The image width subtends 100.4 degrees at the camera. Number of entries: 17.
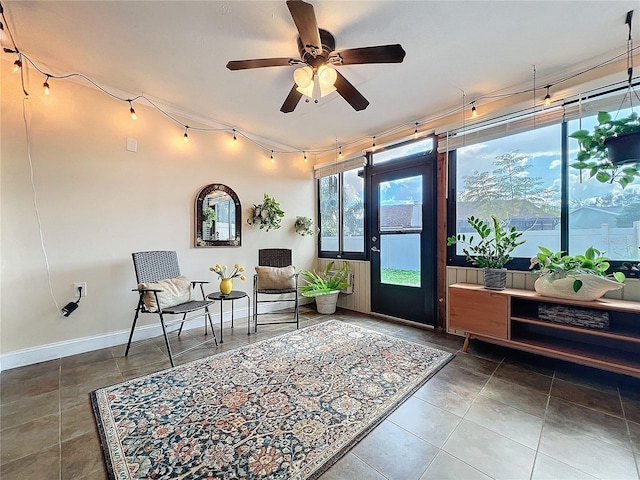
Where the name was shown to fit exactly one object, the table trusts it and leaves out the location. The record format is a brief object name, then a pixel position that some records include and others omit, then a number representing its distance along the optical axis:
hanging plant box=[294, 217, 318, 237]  4.35
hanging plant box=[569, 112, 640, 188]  1.69
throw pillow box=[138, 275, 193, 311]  2.49
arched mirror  3.38
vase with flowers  3.04
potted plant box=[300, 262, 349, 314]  3.95
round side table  2.96
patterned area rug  1.30
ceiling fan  1.62
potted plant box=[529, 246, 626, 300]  1.99
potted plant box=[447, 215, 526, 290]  2.51
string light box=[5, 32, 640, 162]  2.21
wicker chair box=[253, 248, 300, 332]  3.32
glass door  3.36
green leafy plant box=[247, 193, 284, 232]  3.86
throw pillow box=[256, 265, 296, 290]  3.38
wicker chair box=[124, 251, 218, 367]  2.47
